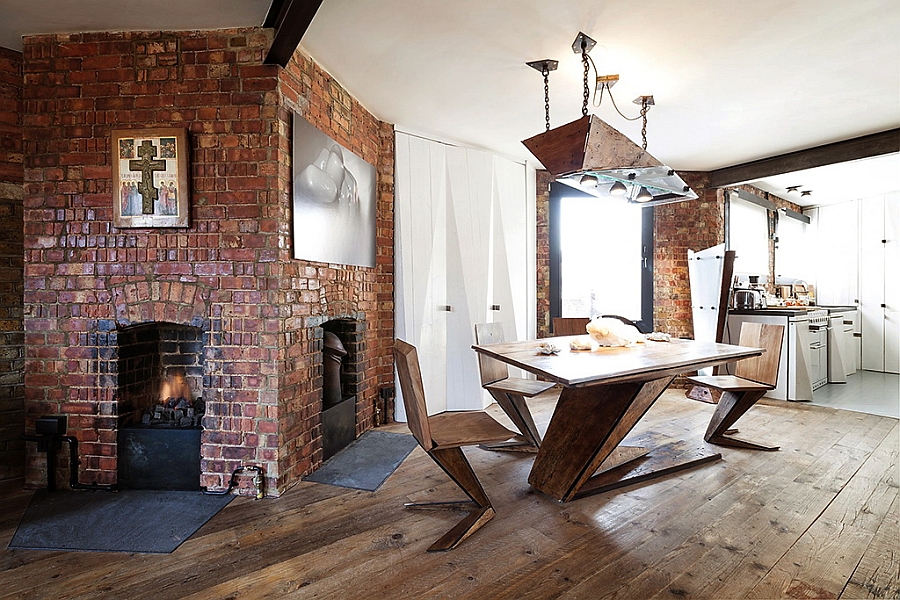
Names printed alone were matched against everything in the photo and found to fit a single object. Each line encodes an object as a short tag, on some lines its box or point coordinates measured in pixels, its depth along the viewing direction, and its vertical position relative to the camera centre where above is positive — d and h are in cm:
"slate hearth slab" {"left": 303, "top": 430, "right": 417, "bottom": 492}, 282 -106
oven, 529 -60
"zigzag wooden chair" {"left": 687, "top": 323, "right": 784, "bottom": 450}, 332 -61
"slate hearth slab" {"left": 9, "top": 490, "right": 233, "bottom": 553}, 211 -106
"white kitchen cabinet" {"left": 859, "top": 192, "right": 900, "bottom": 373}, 631 +13
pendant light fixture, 264 +78
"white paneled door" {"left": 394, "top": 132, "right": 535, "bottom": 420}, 418 +36
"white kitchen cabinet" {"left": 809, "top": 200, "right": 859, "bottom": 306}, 669 +57
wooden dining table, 244 -60
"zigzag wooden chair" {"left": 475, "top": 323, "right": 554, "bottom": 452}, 330 -68
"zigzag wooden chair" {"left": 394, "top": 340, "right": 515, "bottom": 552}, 211 -64
